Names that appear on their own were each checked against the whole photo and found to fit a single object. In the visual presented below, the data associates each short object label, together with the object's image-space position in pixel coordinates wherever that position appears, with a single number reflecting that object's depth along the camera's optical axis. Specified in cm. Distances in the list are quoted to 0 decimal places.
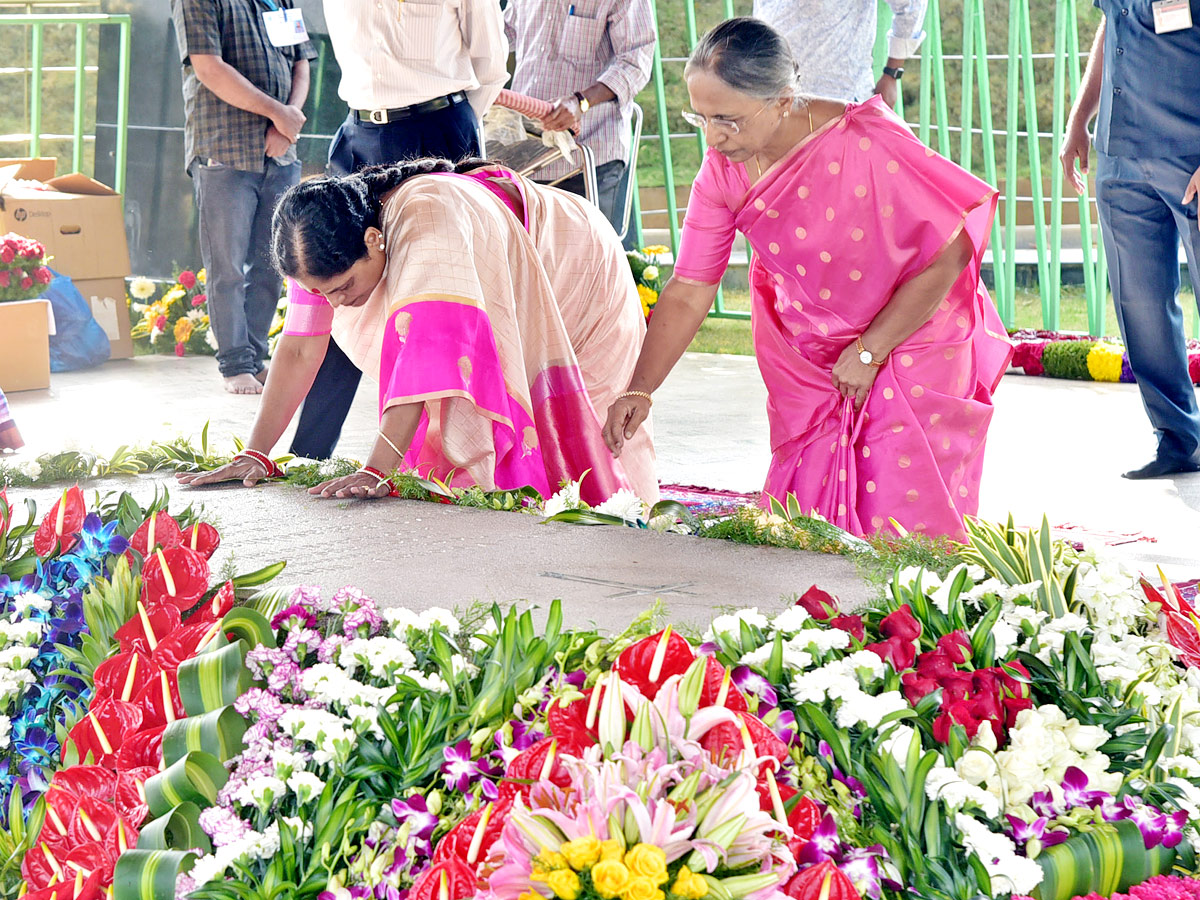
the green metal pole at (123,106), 1206
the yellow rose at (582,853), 388
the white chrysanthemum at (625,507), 621
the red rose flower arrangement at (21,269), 964
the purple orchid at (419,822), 449
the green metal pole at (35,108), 1182
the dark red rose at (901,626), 519
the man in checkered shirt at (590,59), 901
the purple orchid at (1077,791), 469
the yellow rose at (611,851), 387
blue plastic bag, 1033
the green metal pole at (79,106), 1194
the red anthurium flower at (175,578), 580
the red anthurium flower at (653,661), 471
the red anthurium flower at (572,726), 446
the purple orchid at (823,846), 423
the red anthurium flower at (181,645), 565
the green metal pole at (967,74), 1134
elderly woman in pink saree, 667
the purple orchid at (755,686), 477
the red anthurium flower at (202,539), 594
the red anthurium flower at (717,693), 462
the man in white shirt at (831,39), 864
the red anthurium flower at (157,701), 543
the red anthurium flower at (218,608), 575
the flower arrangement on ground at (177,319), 1130
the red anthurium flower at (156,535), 593
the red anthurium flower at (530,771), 438
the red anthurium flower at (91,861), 481
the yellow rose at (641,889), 376
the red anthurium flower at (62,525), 600
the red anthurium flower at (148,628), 572
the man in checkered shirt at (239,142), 936
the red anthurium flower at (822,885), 404
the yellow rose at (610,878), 379
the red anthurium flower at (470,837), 431
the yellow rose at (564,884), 382
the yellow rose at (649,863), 380
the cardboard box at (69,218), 1032
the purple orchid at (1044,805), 465
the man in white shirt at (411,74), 772
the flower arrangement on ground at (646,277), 1019
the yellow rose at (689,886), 383
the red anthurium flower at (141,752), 524
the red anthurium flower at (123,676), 556
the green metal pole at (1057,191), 1107
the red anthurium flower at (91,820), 492
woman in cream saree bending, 655
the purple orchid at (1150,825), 462
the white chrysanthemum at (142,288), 1152
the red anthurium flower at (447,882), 419
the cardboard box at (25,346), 963
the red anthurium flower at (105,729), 537
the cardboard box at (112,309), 1072
